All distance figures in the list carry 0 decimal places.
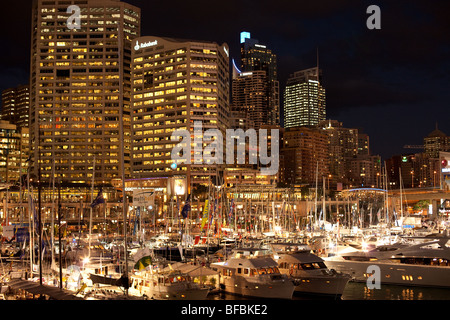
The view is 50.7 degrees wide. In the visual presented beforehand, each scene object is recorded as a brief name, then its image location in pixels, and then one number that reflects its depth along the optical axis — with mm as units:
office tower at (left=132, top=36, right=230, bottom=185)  169000
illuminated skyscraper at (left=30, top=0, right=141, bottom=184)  190625
